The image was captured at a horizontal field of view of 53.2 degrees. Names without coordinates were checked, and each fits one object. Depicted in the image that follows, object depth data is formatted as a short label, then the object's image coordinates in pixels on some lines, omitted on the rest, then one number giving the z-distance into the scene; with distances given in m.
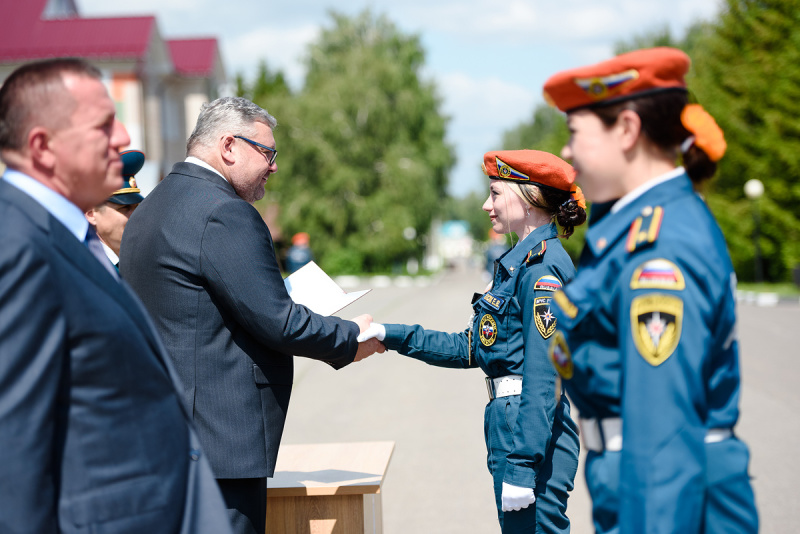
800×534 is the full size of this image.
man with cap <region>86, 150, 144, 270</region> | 4.11
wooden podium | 3.36
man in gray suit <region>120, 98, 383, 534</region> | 2.79
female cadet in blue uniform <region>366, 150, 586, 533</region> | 2.90
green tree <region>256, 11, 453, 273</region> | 40.72
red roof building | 26.84
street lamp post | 25.55
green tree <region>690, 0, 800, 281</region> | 27.30
